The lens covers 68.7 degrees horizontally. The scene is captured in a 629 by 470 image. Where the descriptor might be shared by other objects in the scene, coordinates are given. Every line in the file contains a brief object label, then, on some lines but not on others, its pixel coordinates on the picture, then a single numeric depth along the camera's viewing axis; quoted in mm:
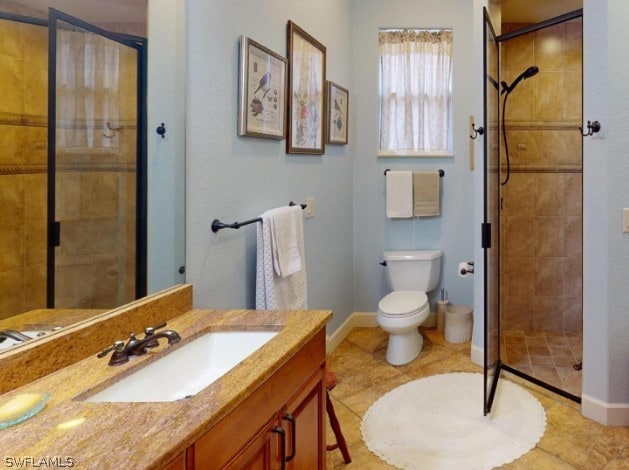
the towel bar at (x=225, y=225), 1882
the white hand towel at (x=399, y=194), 3637
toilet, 2965
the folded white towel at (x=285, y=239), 2094
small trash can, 3470
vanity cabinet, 961
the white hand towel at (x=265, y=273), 2061
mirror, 1067
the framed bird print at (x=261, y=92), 2023
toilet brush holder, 3691
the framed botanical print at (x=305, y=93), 2559
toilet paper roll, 3021
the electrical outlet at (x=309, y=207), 2852
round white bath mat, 2049
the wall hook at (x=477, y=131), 2747
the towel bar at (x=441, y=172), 3687
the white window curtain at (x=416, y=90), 3668
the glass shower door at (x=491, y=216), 2361
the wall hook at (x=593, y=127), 2180
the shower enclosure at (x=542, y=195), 3459
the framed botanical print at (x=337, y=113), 3162
